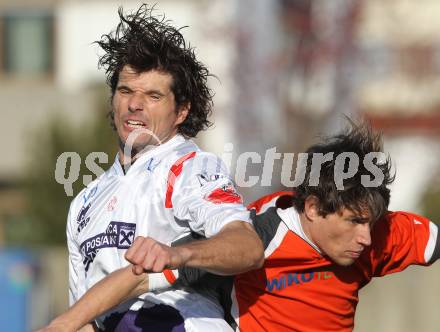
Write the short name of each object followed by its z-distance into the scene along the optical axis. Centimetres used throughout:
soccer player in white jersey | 867
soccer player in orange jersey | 923
